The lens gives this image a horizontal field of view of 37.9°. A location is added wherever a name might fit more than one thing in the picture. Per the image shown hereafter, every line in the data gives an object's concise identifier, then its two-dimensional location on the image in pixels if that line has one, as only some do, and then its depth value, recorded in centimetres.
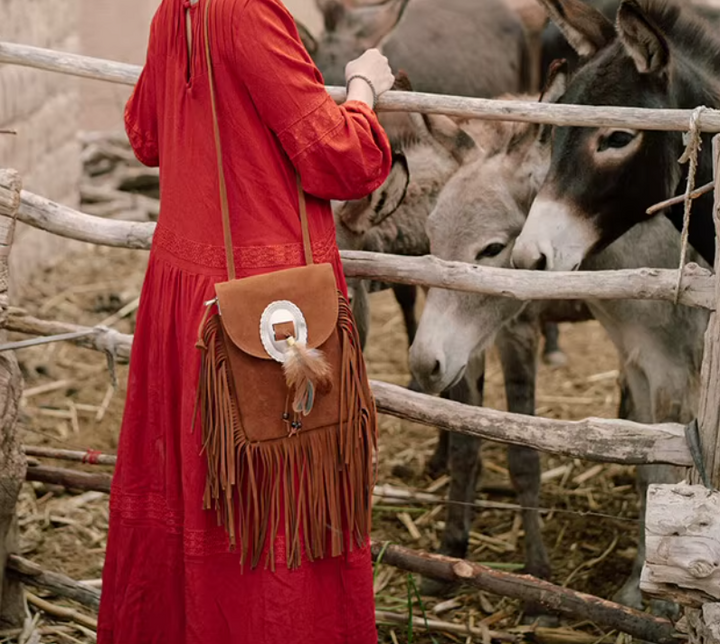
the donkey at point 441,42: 439
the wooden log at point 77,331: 329
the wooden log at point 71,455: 344
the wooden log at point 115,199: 729
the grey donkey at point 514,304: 326
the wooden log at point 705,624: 228
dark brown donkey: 292
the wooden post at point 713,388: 238
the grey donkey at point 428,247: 341
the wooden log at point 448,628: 335
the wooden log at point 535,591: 289
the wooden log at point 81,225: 322
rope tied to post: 241
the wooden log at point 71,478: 350
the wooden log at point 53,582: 321
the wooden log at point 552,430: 256
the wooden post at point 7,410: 279
